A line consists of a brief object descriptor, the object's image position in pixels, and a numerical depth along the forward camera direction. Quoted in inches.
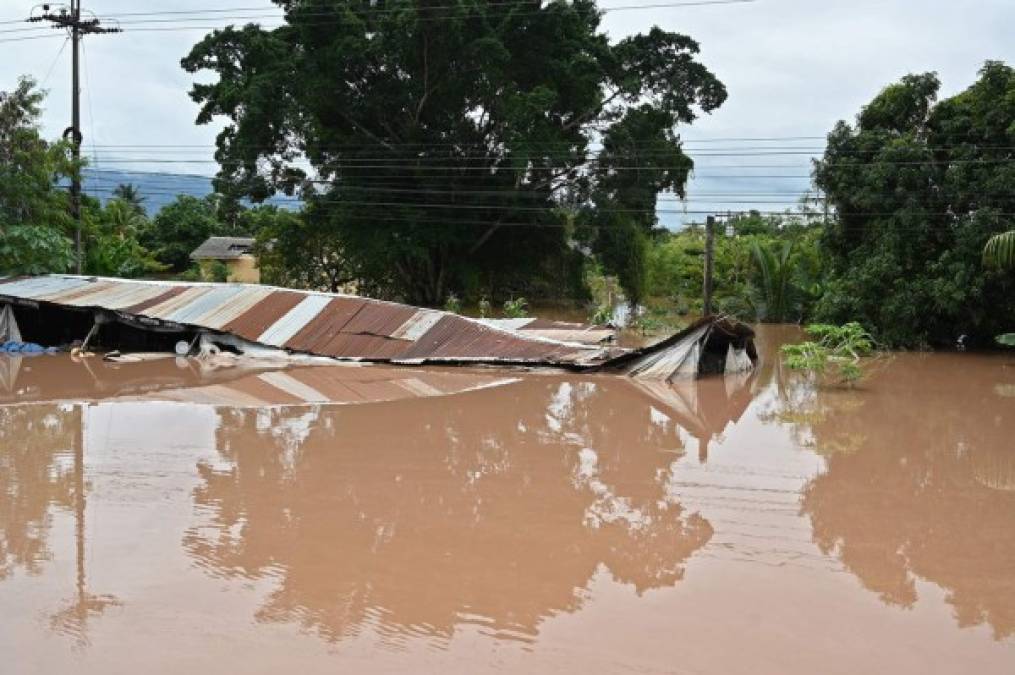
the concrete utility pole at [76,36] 877.8
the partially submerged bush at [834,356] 553.3
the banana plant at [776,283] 1049.5
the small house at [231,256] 1518.2
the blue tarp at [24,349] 711.1
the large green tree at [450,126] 919.7
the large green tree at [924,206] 705.0
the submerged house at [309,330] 595.5
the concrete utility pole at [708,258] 762.8
